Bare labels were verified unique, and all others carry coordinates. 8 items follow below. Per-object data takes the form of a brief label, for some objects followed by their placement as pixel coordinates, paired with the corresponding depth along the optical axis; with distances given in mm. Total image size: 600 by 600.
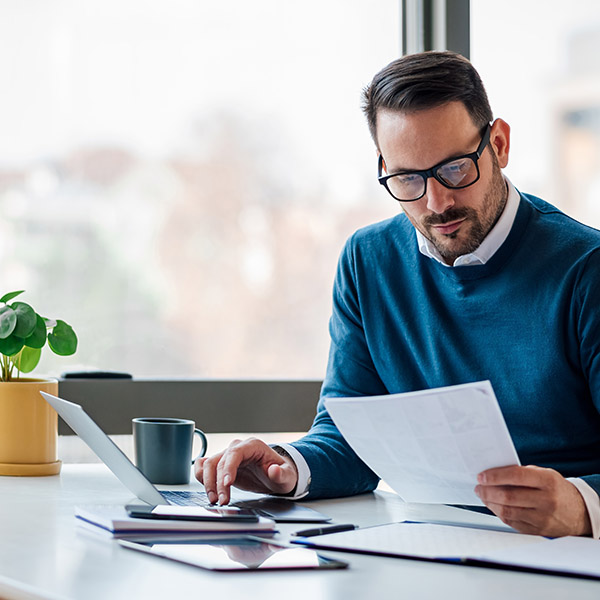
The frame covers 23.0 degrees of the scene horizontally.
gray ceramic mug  1826
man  1769
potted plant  1841
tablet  1384
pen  1498
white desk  1319
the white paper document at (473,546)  1396
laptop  1582
